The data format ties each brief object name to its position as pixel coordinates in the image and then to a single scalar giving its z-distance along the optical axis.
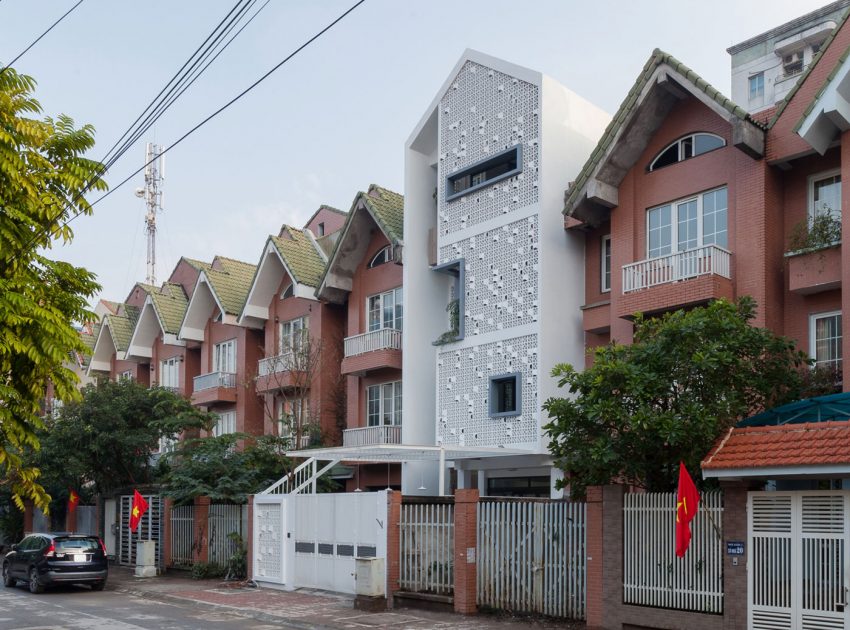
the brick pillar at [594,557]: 16.89
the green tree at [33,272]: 8.68
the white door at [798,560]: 14.06
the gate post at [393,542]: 20.56
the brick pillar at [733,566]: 14.88
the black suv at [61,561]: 24.73
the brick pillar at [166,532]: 30.42
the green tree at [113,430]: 33.31
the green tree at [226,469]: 28.94
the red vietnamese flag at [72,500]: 38.03
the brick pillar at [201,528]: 28.84
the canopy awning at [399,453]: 22.12
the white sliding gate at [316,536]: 21.56
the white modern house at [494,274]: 25.72
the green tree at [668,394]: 16.20
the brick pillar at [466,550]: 19.05
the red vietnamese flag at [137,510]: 29.91
